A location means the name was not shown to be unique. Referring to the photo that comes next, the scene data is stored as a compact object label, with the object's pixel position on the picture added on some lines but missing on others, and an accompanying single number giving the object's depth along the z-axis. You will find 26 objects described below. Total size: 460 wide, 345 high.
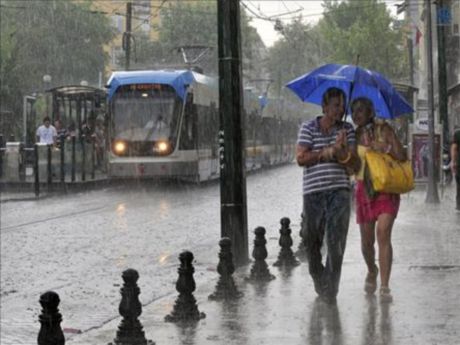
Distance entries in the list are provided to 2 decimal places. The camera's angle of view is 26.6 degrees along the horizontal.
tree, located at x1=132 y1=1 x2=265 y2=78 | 82.94
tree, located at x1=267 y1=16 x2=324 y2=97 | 78.94
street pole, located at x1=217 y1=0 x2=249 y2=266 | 11.38
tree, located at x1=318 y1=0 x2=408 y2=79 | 62.19
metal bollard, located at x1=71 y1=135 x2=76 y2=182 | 29.53
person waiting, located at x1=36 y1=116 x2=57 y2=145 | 30.77
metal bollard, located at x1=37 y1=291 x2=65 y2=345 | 5.95
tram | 27.98
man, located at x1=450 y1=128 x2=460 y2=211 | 17.42
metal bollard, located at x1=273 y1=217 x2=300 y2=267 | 11.38
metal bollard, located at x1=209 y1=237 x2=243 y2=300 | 9.24
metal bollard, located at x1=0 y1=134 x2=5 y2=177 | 30.56
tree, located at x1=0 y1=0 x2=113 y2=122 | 75.31
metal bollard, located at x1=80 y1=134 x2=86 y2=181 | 30.40
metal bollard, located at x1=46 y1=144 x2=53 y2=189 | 28.44
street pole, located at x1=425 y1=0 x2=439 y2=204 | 22.08
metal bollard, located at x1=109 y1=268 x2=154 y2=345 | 7.13
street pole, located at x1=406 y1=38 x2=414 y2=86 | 61.92
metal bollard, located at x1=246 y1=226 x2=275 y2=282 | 10.27
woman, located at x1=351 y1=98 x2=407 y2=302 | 8.64
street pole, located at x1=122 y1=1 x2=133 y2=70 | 44.60
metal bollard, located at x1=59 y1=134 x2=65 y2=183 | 28.63
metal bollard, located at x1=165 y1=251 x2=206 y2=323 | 8.17
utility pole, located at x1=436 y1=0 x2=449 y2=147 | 26.09
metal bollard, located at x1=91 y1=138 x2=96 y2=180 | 31.75
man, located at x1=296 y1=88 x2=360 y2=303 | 8.23
